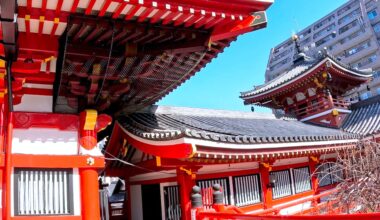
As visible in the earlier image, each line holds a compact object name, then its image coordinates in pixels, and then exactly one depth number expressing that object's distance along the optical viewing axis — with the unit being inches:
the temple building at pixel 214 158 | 301.9
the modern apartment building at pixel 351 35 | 2313.0
